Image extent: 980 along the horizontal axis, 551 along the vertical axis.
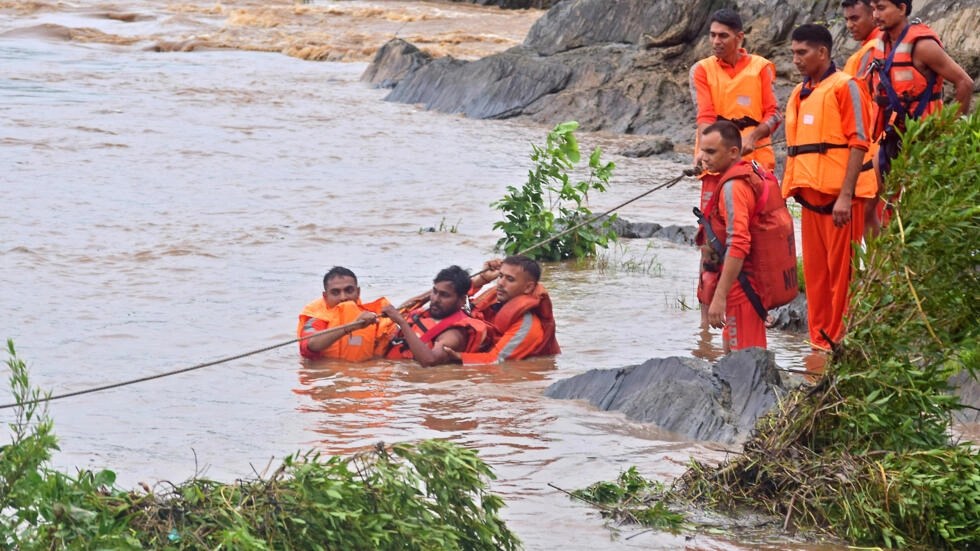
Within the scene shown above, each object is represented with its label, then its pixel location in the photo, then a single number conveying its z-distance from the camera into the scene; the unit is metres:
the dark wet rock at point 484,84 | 48.37
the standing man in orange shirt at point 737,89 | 17.66
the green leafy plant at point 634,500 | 10.53
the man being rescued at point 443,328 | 17.08
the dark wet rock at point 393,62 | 58.94
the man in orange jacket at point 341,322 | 17.48
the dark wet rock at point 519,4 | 92.22
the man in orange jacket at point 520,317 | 17.28
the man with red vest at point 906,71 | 15.13
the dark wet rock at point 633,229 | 26.84
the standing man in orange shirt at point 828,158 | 14.80
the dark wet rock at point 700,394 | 13.18
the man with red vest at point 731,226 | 14.41
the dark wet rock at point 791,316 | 18.97
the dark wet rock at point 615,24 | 44.78
